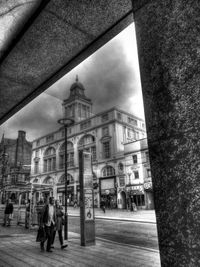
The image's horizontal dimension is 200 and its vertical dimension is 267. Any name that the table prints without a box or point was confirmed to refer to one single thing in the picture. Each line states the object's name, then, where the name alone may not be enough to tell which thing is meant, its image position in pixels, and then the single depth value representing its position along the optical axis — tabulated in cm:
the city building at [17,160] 7519
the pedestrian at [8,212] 1470
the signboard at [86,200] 793
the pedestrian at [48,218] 704
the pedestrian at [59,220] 741
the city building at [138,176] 3647
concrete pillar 107
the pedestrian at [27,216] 1358
